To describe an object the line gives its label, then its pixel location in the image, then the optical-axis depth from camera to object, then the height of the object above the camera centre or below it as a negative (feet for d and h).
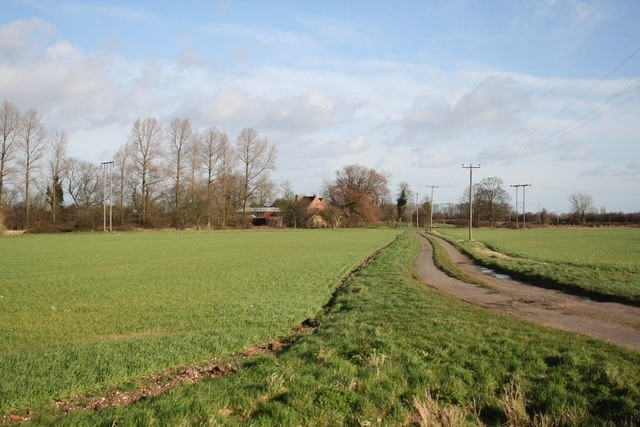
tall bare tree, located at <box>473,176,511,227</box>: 465.88 +16.94
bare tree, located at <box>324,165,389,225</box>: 441.68 +25.75
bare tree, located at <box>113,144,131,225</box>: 325.01 +30.50
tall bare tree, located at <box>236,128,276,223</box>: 379.14 +40.95
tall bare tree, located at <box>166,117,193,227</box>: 327.06 +29.33
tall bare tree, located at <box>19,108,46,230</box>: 266.98 +28.04
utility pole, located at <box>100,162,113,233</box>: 271.90 +1.61
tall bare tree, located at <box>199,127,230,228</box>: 340.59 +45.85
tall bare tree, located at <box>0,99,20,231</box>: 260.42 +38.91
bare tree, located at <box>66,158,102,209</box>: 322.55 +19.13
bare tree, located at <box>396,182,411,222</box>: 533.55 +22.62
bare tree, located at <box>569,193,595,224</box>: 505.58 +15.62
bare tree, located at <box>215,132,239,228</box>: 350.02 +23.71
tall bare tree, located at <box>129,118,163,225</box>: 316.77 +33.14
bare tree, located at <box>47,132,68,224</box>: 293.82 +19.33
